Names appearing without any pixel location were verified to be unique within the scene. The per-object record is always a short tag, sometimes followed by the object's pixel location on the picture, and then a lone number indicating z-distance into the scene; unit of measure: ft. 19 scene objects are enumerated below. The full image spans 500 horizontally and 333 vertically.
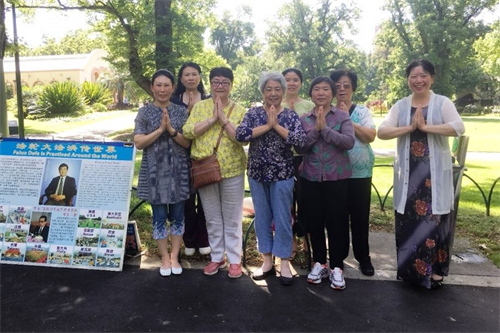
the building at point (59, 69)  131.34
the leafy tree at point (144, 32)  34.35
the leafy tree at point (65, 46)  190.49
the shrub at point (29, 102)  82.57
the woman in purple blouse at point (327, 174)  11.82
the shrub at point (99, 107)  101.91
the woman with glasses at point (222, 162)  12.43
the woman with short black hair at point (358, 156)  12.69
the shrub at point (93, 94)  104.32
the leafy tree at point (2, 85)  18.85
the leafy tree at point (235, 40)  212.02
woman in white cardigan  11.51
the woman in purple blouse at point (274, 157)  11.76
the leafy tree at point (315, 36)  135.23
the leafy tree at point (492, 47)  58.44
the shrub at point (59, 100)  84.17
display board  13.46
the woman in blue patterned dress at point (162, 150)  12.56
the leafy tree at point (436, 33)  114.52
